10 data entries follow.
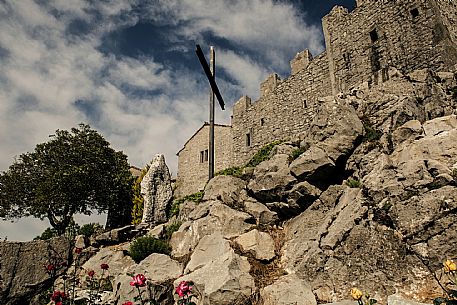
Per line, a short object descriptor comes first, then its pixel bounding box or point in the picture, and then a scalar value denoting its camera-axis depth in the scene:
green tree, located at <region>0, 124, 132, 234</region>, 19.61
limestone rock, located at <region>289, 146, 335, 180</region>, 9.98
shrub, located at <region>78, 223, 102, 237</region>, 15.18
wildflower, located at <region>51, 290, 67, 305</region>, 5.25
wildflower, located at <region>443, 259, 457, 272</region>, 3.57
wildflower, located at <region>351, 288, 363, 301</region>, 3.60
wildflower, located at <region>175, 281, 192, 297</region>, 4.64
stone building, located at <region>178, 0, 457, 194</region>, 13.03
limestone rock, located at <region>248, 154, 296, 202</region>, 10.44
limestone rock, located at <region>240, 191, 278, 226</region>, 10.32
